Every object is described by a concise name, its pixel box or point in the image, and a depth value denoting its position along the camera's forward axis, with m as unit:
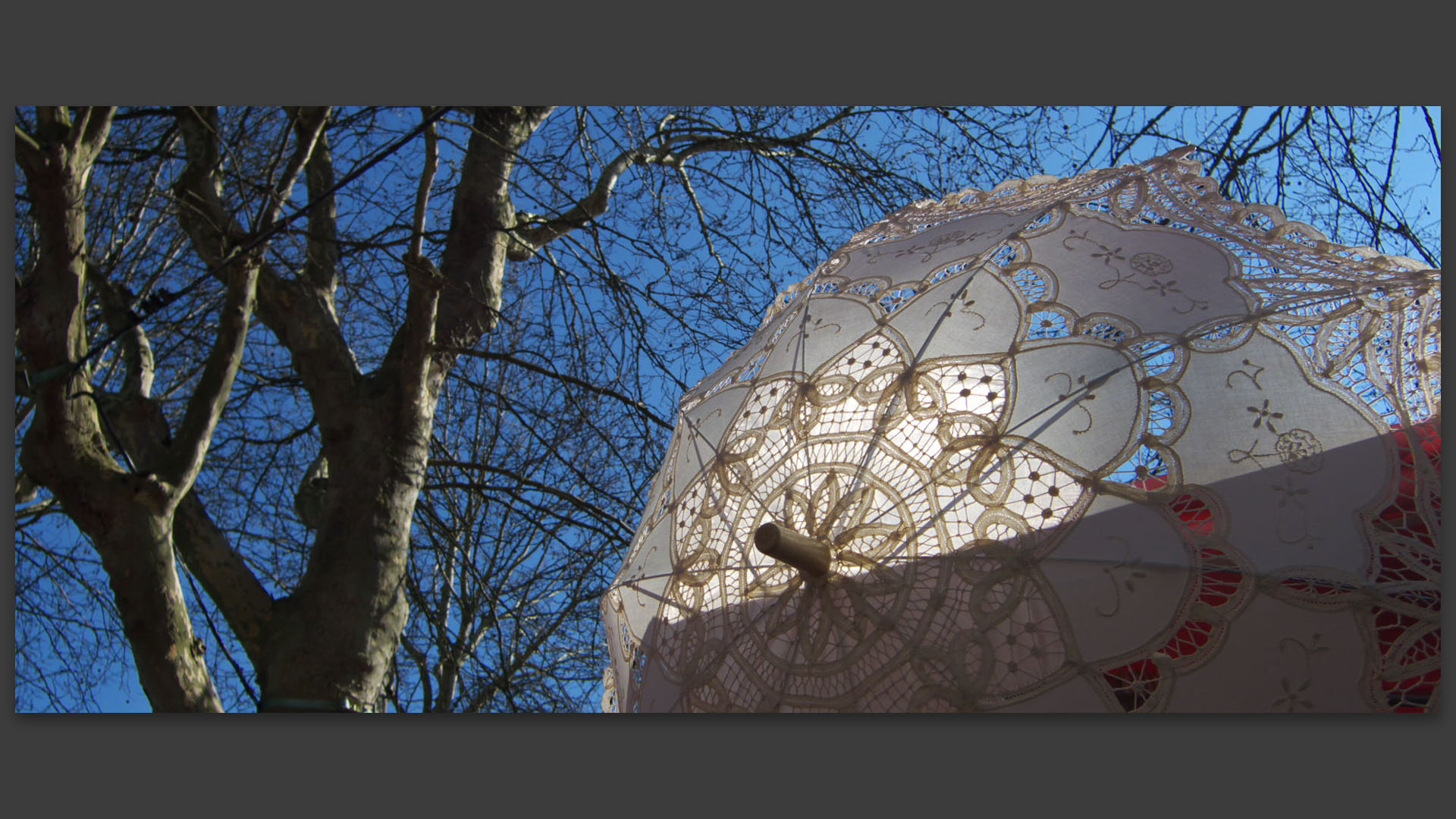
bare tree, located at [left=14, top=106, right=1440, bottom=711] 2.30
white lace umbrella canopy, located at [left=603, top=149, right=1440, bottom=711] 1.34
